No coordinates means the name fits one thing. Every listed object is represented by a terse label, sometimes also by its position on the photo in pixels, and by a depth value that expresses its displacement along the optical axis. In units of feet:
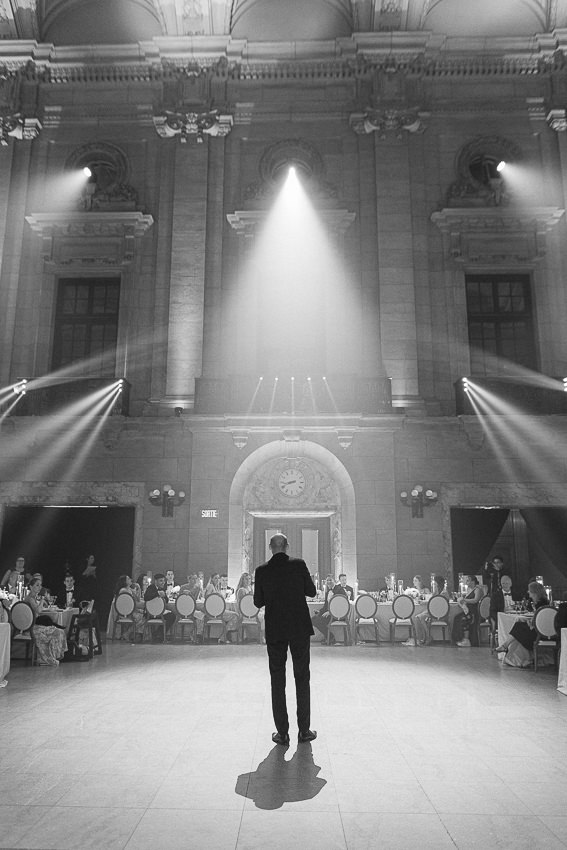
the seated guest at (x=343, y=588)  41.86
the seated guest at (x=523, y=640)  32.32
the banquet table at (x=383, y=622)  42.70
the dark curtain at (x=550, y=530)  51.06
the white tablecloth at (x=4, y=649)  27.12
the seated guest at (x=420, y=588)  44.45
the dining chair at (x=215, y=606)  41.70
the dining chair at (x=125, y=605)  42.01
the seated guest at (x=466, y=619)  40.96
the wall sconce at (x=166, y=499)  50.21
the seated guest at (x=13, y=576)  40.12
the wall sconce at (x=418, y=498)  49.65
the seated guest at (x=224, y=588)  45.01
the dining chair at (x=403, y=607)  40.96
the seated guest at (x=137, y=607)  42.22
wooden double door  51.67
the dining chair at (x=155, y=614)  42.11
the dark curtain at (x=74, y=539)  51.80
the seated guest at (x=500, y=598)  39.34
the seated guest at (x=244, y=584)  43.66
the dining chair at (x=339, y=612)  40.73
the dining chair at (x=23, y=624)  32.71
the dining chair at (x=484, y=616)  42.19
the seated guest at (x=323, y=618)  42.39
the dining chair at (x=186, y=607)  41.82
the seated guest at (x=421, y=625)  42.07
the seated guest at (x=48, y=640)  32.09
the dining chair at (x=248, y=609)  41.65
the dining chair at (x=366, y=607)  41.37
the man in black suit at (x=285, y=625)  18.26
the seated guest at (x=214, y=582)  45.16
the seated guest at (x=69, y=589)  40.29
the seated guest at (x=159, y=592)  42.45
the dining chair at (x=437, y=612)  41.01
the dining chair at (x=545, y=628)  31.71
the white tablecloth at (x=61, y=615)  36.04
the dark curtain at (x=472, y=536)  51.21
